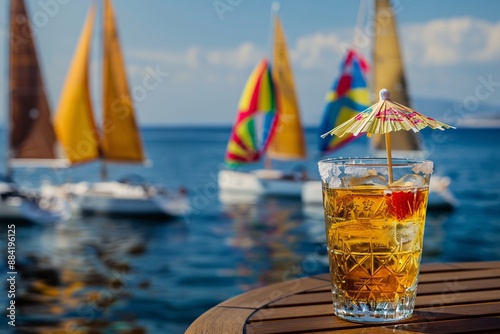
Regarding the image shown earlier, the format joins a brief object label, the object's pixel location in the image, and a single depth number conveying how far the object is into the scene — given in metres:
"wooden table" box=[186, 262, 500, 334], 0.80
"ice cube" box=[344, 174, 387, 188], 0.83
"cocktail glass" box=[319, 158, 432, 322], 0.83
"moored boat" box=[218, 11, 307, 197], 23.53
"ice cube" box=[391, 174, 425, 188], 0.83
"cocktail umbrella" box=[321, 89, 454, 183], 0.82
